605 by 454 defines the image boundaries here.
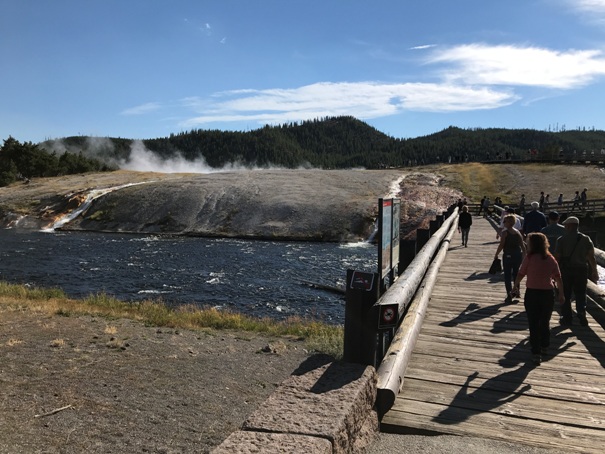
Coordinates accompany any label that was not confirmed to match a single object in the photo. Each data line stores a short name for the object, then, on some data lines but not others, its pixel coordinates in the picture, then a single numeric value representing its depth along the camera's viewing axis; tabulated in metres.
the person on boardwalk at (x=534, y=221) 12.80
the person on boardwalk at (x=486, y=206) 41.03
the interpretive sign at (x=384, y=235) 6.32
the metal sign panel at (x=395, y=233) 7.80
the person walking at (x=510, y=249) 10.10
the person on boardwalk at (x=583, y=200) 37.81
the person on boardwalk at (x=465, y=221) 18.58
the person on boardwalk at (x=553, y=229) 10.03
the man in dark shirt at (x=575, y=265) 8.19
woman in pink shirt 6.70
